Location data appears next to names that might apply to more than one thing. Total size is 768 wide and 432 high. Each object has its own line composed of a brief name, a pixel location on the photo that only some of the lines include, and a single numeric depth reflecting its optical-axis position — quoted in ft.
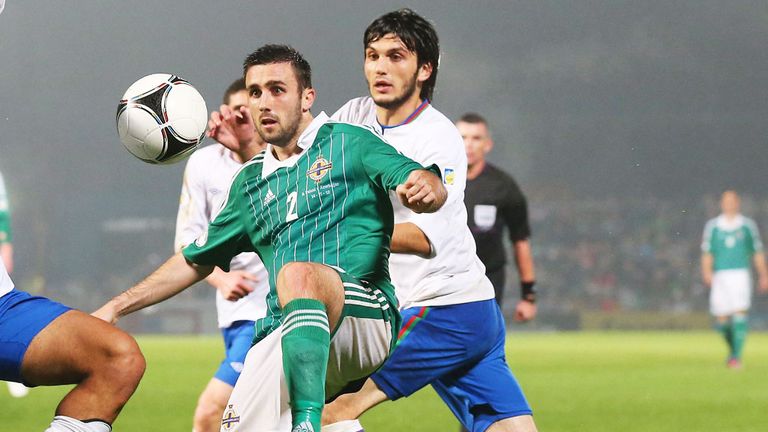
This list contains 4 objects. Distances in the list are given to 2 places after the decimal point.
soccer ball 32.96
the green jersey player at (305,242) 22.45
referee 55.36
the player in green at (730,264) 98.68
